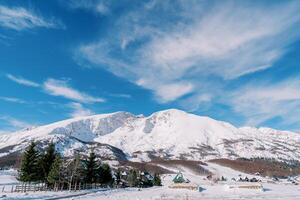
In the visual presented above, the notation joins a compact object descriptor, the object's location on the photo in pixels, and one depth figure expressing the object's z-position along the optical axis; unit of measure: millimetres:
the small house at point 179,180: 163125
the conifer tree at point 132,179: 134875
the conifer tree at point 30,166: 85000
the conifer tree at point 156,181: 152875
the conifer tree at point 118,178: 127762
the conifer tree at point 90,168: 96481
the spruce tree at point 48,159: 90762
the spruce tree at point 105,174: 108800
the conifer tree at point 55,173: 83562
